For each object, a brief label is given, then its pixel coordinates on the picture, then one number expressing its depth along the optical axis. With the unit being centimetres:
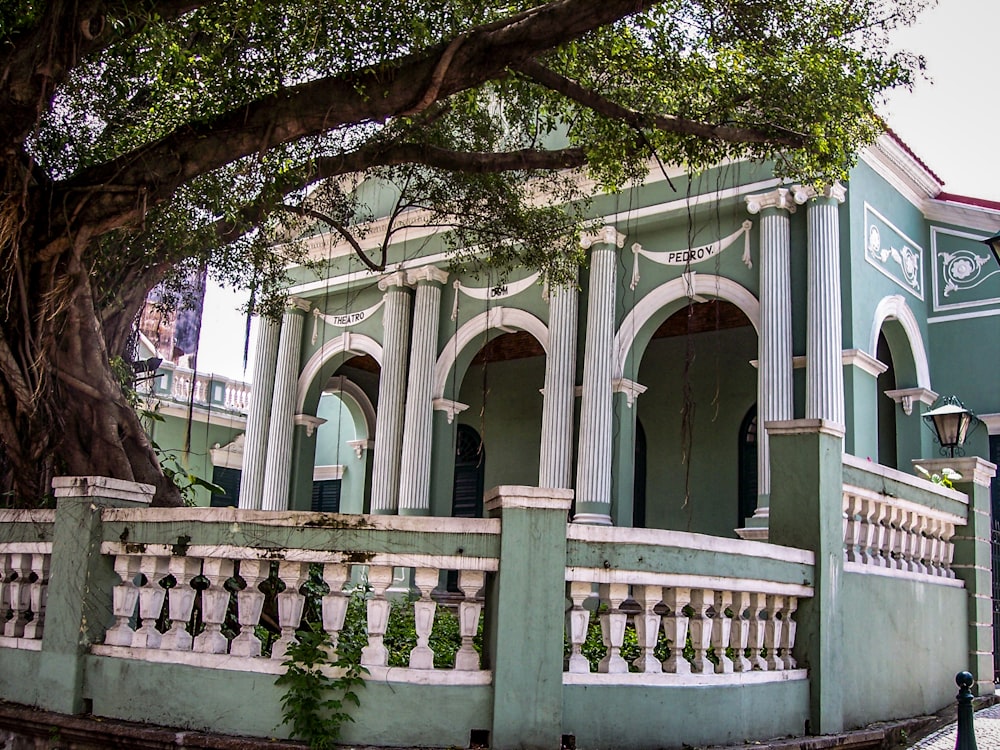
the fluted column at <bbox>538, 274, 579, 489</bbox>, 1323
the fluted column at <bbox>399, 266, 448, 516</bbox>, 1462
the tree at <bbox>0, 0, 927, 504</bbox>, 550
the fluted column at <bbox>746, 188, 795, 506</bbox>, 1147
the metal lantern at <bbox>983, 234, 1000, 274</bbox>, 645
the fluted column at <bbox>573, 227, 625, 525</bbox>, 1270
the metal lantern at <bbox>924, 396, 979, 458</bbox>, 964
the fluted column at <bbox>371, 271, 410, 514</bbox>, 1513
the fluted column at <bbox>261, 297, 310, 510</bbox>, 1639
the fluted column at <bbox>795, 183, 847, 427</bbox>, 1123
